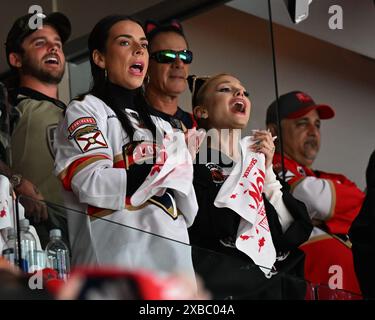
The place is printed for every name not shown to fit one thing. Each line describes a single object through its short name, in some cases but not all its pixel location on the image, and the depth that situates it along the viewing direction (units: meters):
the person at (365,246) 6.13
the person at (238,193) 5.70
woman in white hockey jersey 5.23
